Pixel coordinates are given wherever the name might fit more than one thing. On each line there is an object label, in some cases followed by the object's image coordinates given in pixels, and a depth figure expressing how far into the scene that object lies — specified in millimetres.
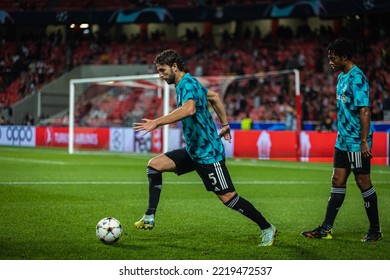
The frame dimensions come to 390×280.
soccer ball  14594
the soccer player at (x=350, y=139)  15289
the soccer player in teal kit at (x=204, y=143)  14719
